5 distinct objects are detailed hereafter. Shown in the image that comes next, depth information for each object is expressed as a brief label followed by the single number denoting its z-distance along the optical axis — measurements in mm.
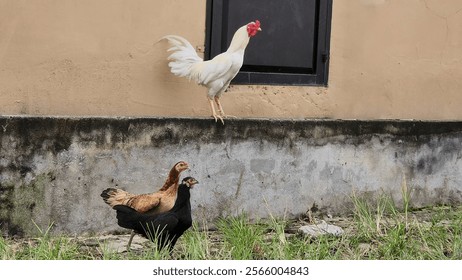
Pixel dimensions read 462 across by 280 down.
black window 6512
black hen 4297
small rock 5909
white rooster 5812
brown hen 4309
